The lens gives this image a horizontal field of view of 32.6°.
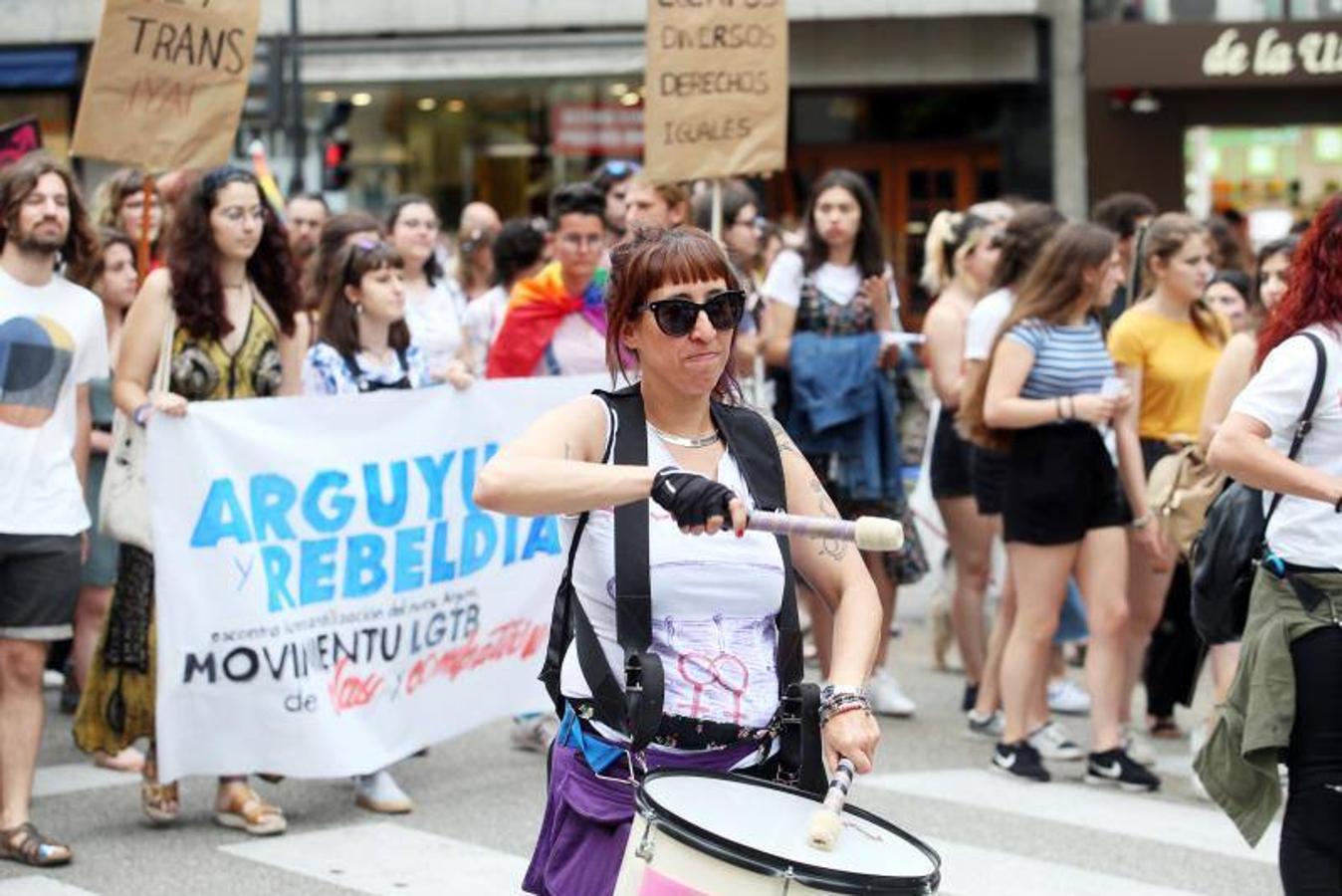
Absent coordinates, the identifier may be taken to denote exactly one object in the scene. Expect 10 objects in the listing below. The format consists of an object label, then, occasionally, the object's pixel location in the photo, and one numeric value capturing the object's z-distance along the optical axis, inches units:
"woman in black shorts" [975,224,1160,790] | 319.0
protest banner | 285.7
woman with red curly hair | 204.5
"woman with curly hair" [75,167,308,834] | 287.0
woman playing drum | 157.6
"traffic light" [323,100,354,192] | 860.1
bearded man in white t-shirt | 271.0
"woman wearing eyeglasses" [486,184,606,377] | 340.8
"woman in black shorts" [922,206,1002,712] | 378.9
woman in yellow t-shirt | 342.6
